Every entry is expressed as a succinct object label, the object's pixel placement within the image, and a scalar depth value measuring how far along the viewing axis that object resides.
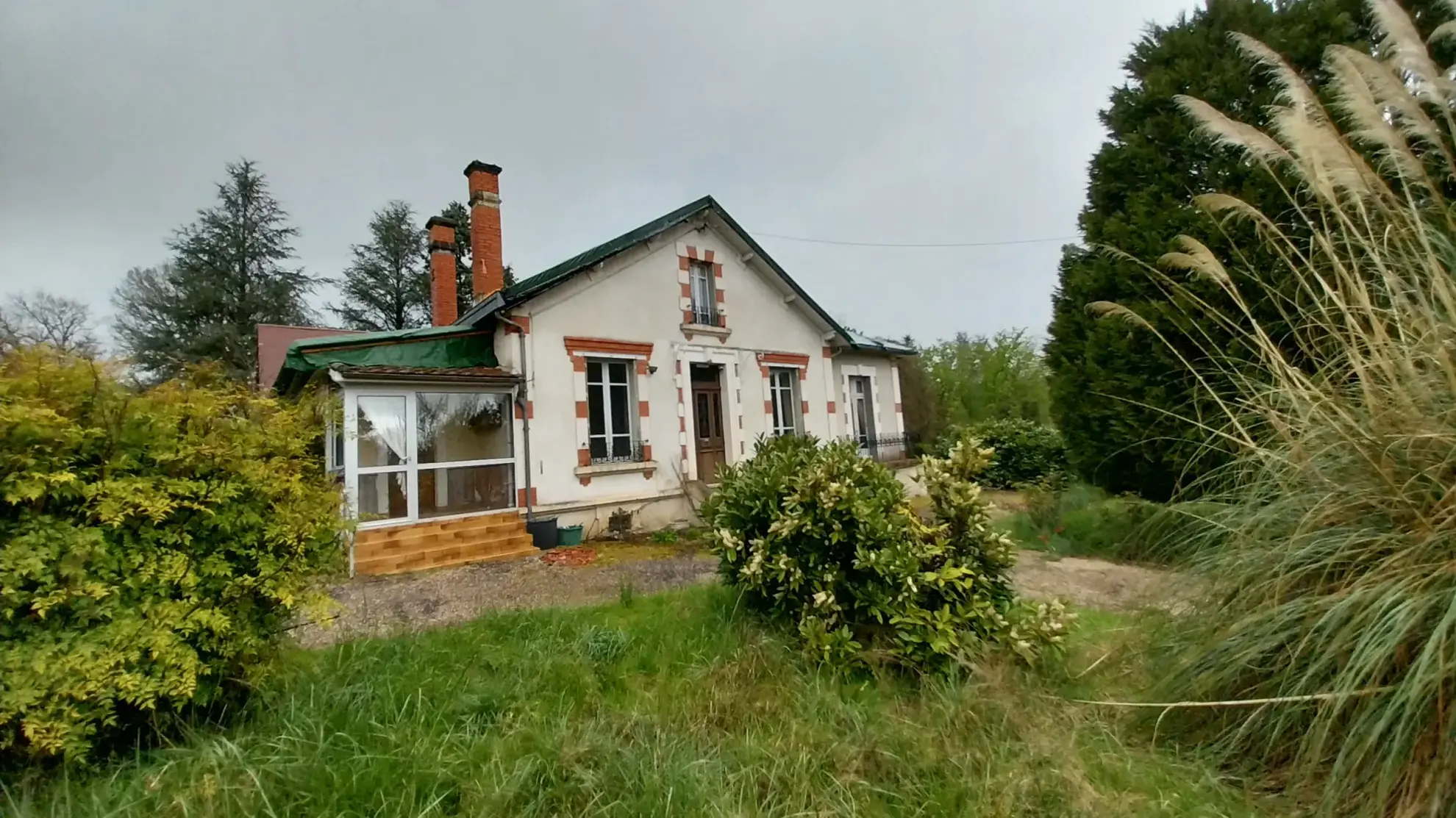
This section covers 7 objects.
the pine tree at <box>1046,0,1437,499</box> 5.40
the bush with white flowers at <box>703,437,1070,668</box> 3.21
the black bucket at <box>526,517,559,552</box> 8.77
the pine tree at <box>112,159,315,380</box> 22.52
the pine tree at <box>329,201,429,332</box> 28.69
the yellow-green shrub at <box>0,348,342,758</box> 1.99
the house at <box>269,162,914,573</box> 8.12
